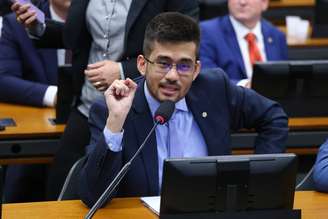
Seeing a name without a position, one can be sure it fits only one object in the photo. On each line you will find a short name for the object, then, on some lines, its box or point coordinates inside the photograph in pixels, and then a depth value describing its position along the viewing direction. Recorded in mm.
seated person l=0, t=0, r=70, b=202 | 10031
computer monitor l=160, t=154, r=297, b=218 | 6113
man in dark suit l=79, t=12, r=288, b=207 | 6723
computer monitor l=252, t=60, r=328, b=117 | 9352
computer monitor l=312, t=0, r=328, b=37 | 14719
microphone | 5977
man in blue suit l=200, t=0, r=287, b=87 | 11375
